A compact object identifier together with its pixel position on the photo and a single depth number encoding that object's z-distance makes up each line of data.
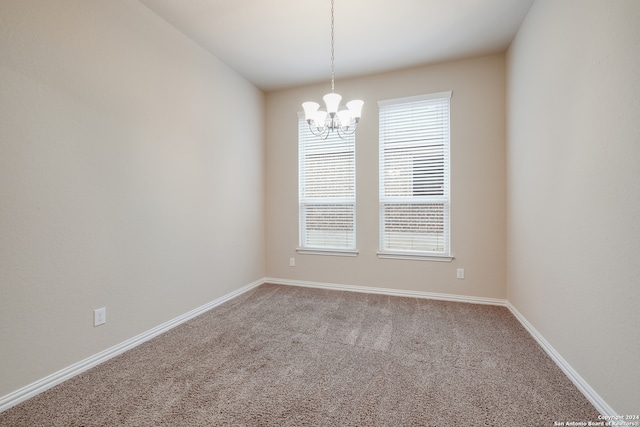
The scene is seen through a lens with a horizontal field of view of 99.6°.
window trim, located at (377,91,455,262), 3.32
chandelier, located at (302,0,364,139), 2.16
